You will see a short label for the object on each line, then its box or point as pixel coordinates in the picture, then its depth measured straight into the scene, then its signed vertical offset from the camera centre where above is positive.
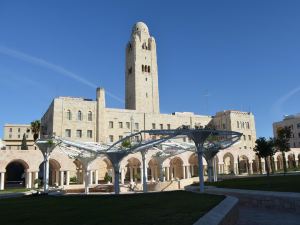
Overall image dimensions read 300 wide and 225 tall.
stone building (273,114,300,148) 93.56 +11.07
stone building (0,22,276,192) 46.62 +9.32
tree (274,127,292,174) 54.25 +4.24
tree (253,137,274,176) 48.97 +2.79
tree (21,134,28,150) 56.62 +4.47
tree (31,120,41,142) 54.38 +7.37
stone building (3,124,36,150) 100.62 +12.30
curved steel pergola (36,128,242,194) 26.20 +2.30
